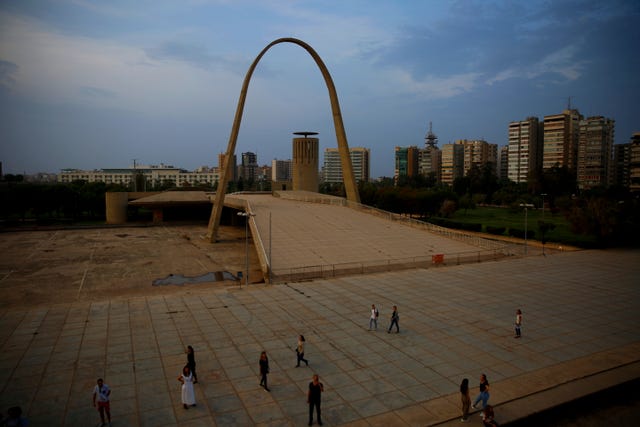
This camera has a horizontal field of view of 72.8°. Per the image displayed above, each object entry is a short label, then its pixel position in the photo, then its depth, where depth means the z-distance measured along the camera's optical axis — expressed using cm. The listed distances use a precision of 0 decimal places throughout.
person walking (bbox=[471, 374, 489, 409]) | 1055
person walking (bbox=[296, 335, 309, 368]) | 1315
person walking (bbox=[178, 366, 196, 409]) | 1071
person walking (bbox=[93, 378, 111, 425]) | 997
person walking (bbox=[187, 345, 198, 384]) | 1197
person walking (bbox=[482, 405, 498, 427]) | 974
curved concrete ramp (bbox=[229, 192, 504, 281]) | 2766
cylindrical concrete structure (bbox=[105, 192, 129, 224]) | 6250
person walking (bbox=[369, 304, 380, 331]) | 1645
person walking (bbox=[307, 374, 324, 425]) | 996
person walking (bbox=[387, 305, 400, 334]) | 1622
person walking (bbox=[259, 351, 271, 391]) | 1173
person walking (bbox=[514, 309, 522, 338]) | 1577
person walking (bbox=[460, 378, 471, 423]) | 1025
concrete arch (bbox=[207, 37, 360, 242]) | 3941
